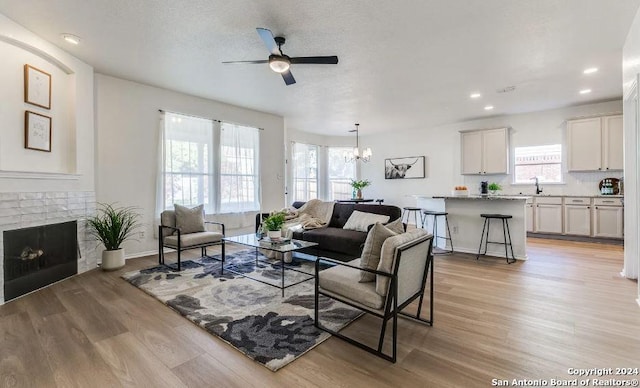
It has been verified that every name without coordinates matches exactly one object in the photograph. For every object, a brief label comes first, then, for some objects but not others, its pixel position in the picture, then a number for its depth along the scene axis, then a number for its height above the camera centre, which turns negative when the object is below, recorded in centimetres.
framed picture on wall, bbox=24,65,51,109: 331 +130
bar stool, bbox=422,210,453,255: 507 -56
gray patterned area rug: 215 -109
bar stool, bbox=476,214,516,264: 448 -58
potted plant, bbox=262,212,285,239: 365 -40
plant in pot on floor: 402 -55
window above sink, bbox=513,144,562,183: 646 +66
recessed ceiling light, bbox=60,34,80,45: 326 +181
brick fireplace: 303 -28
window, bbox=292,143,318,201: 857 +69
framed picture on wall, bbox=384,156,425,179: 838 +77
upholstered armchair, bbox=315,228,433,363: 196 -68
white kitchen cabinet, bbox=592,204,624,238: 541 -56
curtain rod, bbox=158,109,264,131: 496 +147
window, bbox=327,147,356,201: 950 +65
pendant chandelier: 872 +125
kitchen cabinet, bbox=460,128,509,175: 679 +101
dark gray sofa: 390 -62
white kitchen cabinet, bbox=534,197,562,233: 604 -48
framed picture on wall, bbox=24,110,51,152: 332 +77
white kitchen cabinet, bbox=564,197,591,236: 575 -49
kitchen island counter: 462 -49
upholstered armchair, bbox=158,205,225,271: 398 -57
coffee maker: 598 +9
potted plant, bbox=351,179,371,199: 808 +20
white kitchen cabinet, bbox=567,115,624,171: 559 +97
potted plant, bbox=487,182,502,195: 519 +10
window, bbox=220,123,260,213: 587 +54
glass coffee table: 330 -63
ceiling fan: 297 +142
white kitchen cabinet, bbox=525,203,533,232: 636 -53
